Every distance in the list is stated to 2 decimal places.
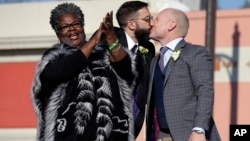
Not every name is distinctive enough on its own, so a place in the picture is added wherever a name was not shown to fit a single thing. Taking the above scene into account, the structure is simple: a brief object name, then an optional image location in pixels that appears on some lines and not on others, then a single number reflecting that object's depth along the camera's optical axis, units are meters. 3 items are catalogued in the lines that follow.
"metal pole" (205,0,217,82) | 13.71
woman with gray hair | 5.81
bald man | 6.02
